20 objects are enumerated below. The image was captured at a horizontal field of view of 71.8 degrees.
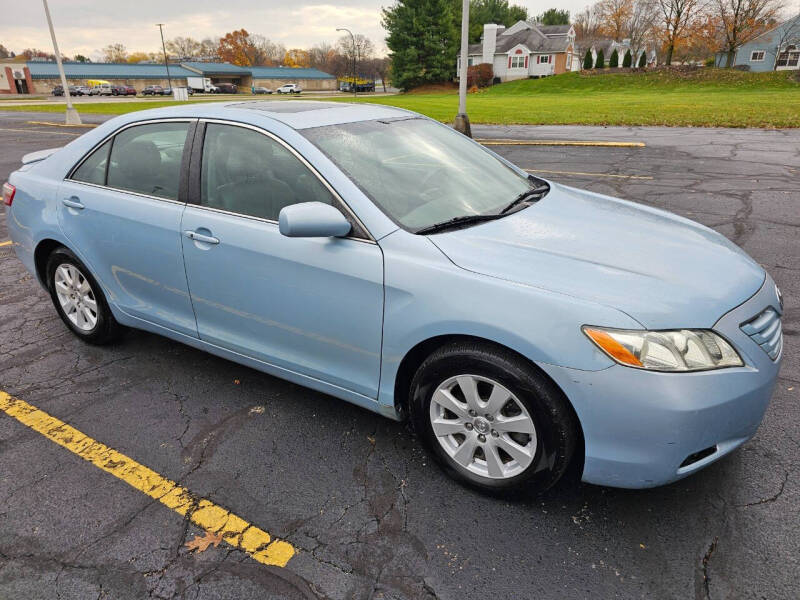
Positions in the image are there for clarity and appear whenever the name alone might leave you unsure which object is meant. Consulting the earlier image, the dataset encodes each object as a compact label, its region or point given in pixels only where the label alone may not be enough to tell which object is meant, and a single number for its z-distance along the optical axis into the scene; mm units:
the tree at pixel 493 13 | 77925
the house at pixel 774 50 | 54388
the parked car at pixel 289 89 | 73500
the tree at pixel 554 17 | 96875
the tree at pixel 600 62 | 55344
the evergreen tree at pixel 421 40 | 57031
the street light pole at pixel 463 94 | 13461
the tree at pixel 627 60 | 60269
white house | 66562
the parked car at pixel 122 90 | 65500
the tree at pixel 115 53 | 127438
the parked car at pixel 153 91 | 67825
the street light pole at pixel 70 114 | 21562
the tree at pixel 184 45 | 129500
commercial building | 75062
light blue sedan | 2037
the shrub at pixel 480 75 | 57312
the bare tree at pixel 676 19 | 51906
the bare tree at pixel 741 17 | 50469
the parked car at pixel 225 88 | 79062
